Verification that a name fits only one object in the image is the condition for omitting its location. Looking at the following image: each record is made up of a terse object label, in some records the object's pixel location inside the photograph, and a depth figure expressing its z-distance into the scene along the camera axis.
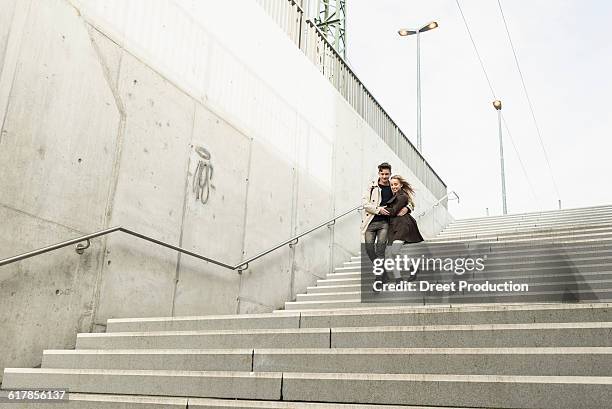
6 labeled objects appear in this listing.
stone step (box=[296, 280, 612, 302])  5.30
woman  5.87
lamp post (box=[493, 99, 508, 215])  22.08
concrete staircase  2.77
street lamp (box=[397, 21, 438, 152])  17.02
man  6.04
